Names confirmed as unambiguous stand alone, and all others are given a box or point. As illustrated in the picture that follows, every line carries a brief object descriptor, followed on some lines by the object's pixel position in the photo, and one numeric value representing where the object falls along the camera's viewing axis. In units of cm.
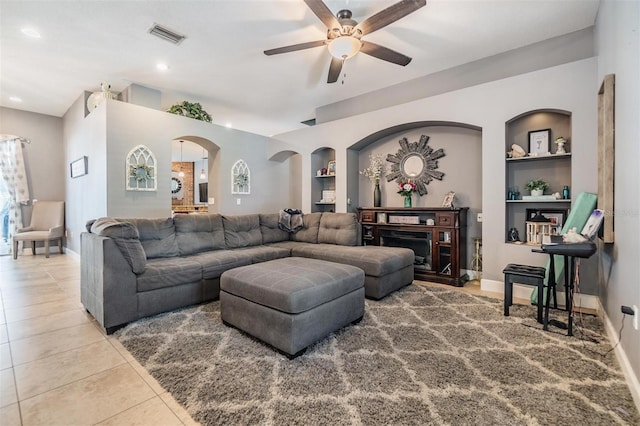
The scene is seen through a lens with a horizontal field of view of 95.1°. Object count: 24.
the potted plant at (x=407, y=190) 459
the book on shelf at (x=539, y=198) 335
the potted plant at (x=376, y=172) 498
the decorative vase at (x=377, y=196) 496
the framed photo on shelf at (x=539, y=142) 354
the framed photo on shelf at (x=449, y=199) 430
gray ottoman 204
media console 398
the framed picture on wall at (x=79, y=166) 511
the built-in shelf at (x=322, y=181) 588
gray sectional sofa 255
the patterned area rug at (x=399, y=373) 149
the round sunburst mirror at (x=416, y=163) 461
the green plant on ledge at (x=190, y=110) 512
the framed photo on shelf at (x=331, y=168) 566
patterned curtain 593
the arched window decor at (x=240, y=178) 586
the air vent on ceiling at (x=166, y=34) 332
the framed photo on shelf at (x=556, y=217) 341
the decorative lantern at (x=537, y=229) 344
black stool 261
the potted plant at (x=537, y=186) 349
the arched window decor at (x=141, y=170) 450
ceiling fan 252
